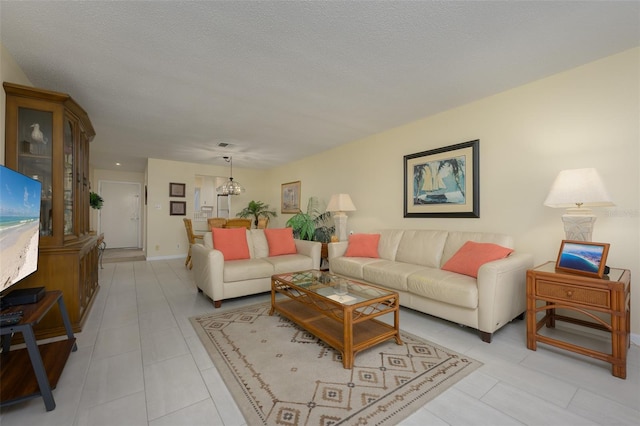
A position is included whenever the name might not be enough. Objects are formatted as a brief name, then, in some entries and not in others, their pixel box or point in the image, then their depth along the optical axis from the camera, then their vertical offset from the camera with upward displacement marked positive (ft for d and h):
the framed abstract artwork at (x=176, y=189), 20.83 +1.90
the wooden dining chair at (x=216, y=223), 17.98 -0.62
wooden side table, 5.72 -2.00
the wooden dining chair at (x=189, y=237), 16.98 -1.44
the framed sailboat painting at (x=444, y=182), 10.39 +1.30
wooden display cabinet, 7.25 +1.19
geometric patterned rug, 4.72 -3.44
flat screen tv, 4.69 -0.21
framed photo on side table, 6.27 -1.09
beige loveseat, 10.02 -2.15
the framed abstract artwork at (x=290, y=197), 20.72 +1.28
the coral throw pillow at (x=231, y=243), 11.48 -1.27
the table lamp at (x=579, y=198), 6.63 +0.37
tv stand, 4.48 -2.90
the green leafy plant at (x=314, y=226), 16.20 -0.82
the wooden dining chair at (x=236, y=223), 17.74 -0.62
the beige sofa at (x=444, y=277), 7.34 -2.04
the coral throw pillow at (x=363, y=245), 12.16 -1.47
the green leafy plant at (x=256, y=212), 23.68 +0.14
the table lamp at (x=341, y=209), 14.48 +0.23
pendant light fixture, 18.79 +1.77
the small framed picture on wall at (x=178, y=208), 20.98 +0.45
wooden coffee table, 6.21 -2.57
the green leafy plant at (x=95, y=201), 19.42 +0.93
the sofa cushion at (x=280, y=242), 12.90 -1.36
